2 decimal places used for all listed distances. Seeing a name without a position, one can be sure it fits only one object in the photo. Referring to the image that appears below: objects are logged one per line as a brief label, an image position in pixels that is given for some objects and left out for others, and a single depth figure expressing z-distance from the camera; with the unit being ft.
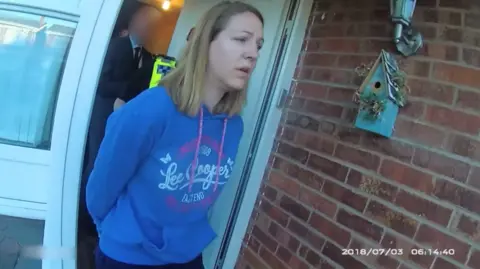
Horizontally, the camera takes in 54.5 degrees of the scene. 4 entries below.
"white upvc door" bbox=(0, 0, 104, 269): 5.90
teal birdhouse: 4.43
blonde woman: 4.22
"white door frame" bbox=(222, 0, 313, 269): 5.83
